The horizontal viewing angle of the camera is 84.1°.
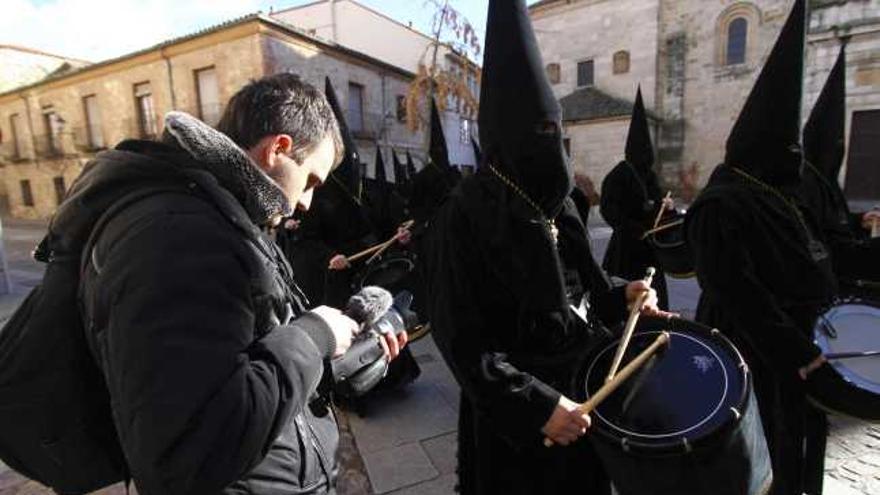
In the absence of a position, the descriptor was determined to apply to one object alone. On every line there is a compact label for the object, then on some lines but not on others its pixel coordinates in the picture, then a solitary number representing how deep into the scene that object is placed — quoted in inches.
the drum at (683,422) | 58.8
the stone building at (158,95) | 761.0
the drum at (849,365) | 87.1
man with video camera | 35.6
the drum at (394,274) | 154.5
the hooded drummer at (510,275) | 74.8
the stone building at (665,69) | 858.1
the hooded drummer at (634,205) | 219.5
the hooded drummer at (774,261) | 96.7
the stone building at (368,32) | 1129.4
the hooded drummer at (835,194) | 126.5
